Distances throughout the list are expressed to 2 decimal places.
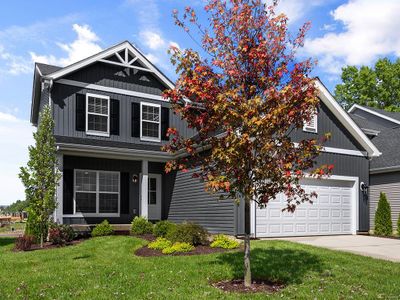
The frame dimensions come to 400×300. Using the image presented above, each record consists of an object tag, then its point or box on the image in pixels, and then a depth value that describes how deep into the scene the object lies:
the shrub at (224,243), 11.90
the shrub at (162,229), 14.39
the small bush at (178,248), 11.18
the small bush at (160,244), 11.79
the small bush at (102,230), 15.25
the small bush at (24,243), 12.84
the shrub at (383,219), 17.47
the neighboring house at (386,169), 17.97
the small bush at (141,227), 15.54
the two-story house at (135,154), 16.47
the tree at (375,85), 40.44
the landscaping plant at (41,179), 13.38
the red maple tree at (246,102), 6.88
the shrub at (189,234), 12.12
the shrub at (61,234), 13.42
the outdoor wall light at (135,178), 18.77
